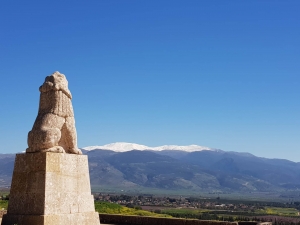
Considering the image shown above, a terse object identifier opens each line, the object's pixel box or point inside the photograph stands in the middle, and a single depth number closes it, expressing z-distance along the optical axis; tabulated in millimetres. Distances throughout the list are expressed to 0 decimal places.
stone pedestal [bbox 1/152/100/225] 13125
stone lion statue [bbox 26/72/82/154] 13969
